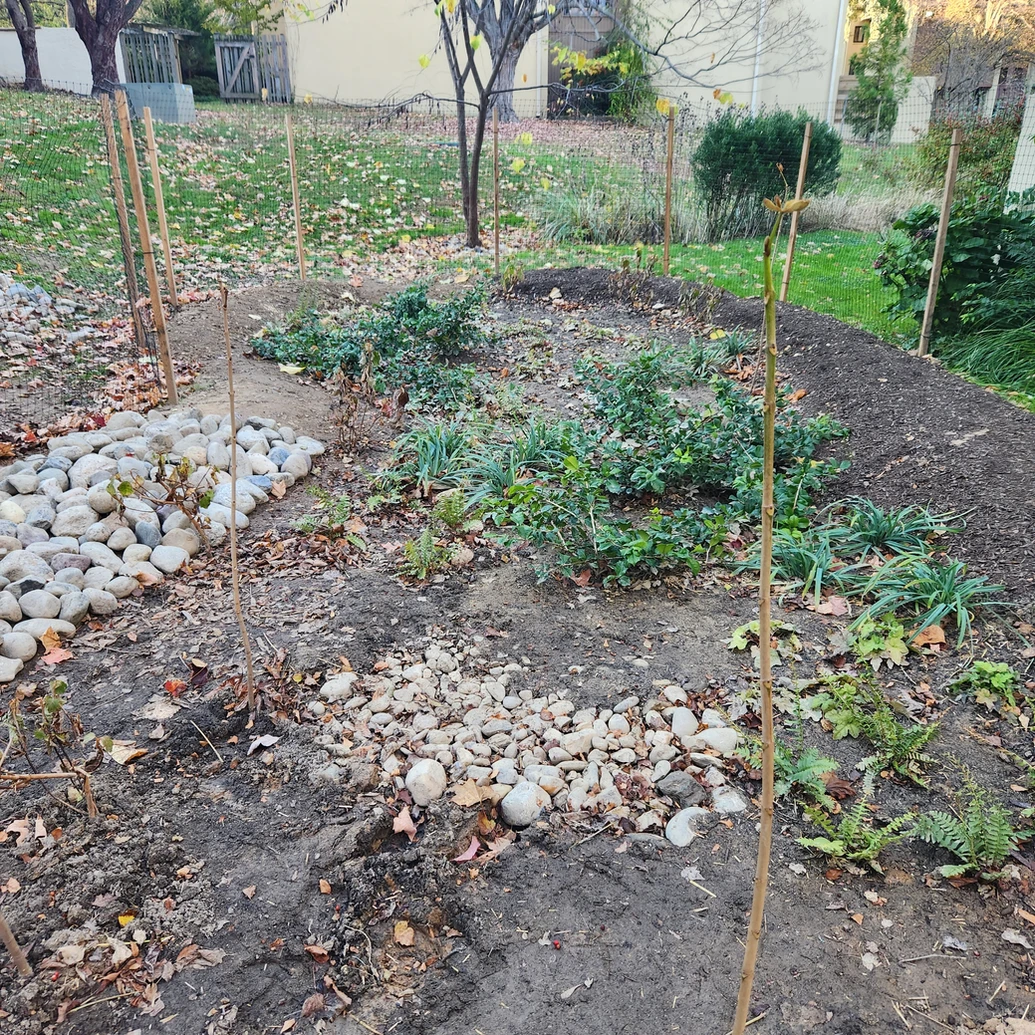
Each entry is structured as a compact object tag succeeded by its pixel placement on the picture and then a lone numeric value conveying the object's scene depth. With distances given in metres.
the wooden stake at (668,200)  8.92
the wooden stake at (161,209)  6.47
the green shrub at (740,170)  11.05
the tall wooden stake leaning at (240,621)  2.64
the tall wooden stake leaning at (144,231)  5.06
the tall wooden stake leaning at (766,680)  1.04
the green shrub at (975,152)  9.75
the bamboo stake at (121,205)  5.46
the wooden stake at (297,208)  8.68
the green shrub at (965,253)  5.98
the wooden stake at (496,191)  9.23
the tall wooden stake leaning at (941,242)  5.74
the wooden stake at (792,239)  6.64
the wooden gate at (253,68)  19.73
